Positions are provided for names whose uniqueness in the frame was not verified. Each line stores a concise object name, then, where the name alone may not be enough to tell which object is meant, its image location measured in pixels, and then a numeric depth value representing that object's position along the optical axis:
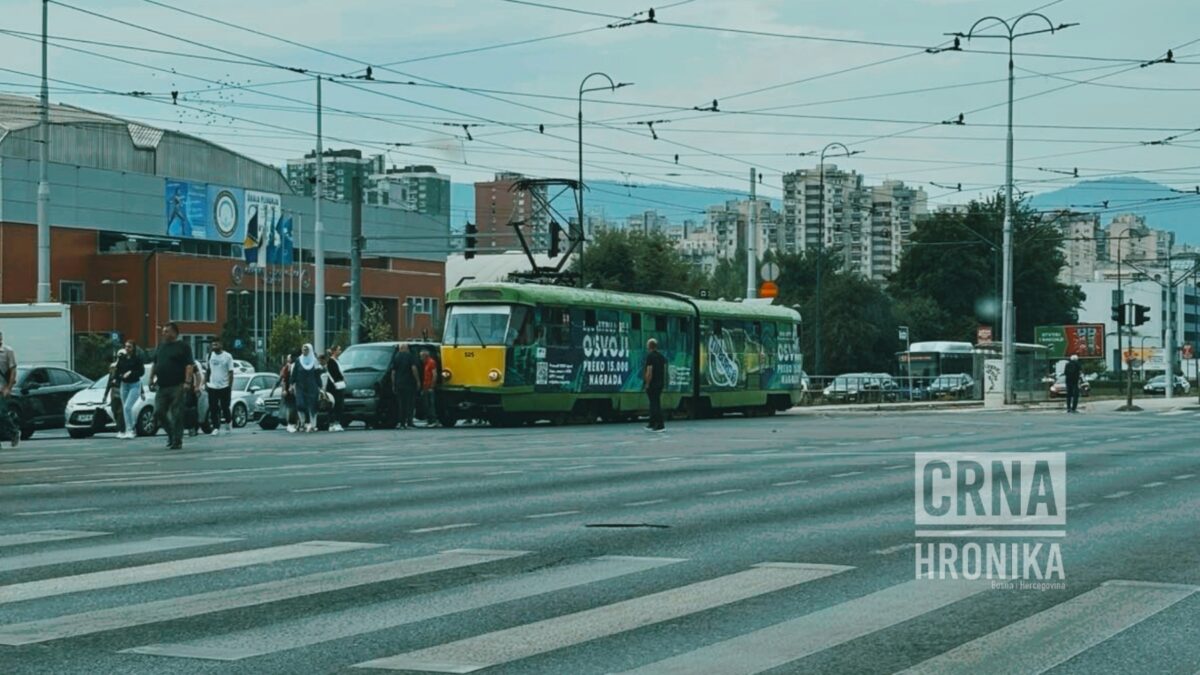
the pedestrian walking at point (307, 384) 34.41
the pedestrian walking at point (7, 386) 27.64
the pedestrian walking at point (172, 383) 25.92
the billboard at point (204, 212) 100.38
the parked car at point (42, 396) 37.34
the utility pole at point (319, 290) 56.50
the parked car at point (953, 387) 80.31
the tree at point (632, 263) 107.81
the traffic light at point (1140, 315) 58.09
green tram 40.06
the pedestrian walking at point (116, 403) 33.47
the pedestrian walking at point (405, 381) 37.19
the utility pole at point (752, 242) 62.59
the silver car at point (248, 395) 45.12
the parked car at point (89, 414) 37.00
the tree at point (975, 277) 105.50
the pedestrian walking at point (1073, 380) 54.59
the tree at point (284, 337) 94.69
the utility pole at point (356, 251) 47.66
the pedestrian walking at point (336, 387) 36.38
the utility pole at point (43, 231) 53.66
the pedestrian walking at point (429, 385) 39.34
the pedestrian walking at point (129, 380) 31.73
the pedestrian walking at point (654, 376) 34.16
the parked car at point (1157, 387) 105.88
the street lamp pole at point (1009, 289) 58.06
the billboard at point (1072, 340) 105.44
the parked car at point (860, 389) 73.81
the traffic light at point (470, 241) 50.47
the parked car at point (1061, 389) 88.44
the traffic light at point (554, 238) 46.41
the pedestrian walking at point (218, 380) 33.12
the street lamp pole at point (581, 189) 49.38
